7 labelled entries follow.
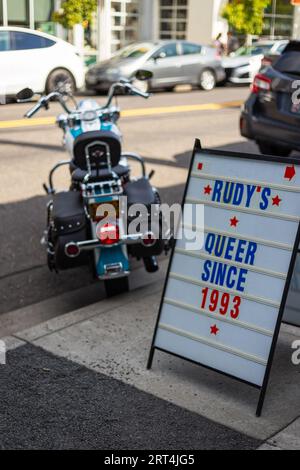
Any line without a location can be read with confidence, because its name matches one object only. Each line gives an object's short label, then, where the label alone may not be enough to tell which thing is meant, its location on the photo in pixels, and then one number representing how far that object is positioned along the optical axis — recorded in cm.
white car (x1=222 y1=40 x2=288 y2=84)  2247
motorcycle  509
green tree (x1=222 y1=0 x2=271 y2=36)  2206
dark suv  873
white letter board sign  384
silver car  1892
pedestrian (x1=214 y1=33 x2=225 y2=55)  2253
